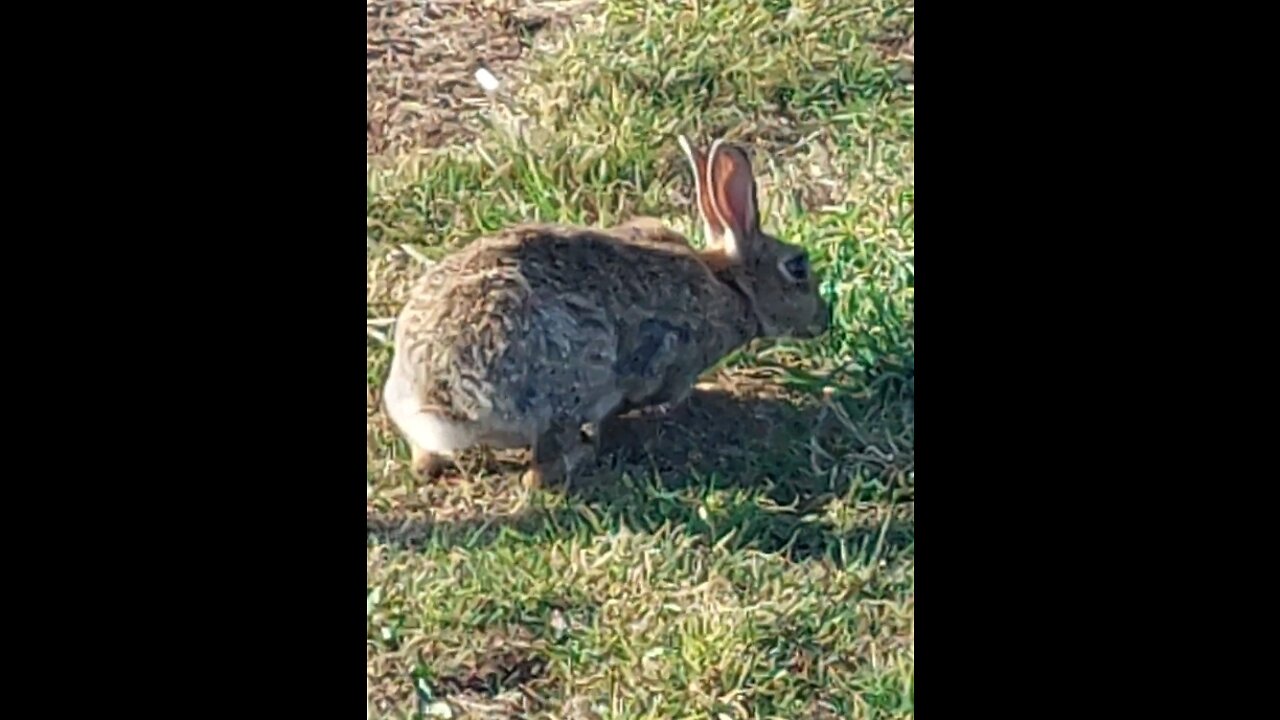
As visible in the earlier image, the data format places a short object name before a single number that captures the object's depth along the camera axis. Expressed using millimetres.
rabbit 3309
